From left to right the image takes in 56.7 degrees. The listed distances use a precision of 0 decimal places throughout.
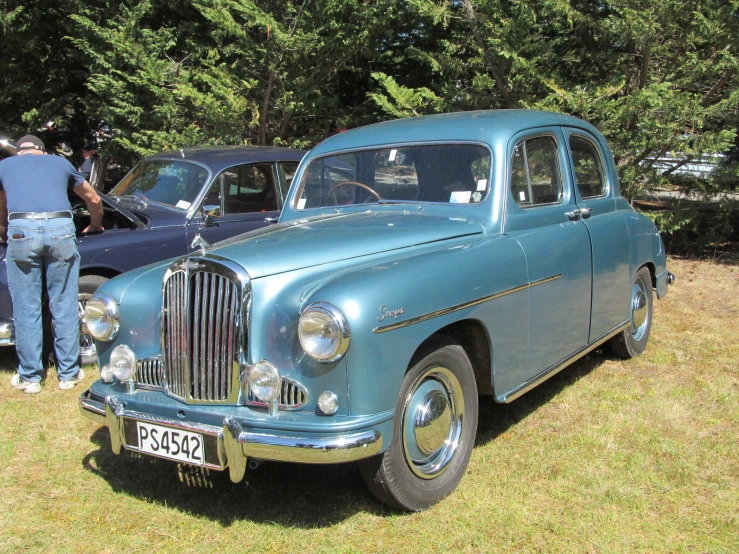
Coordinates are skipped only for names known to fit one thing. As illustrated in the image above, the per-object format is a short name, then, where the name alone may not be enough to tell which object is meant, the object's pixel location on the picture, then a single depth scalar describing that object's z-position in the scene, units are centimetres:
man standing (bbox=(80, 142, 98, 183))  1045
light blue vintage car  280
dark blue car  545
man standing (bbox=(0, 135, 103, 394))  477
